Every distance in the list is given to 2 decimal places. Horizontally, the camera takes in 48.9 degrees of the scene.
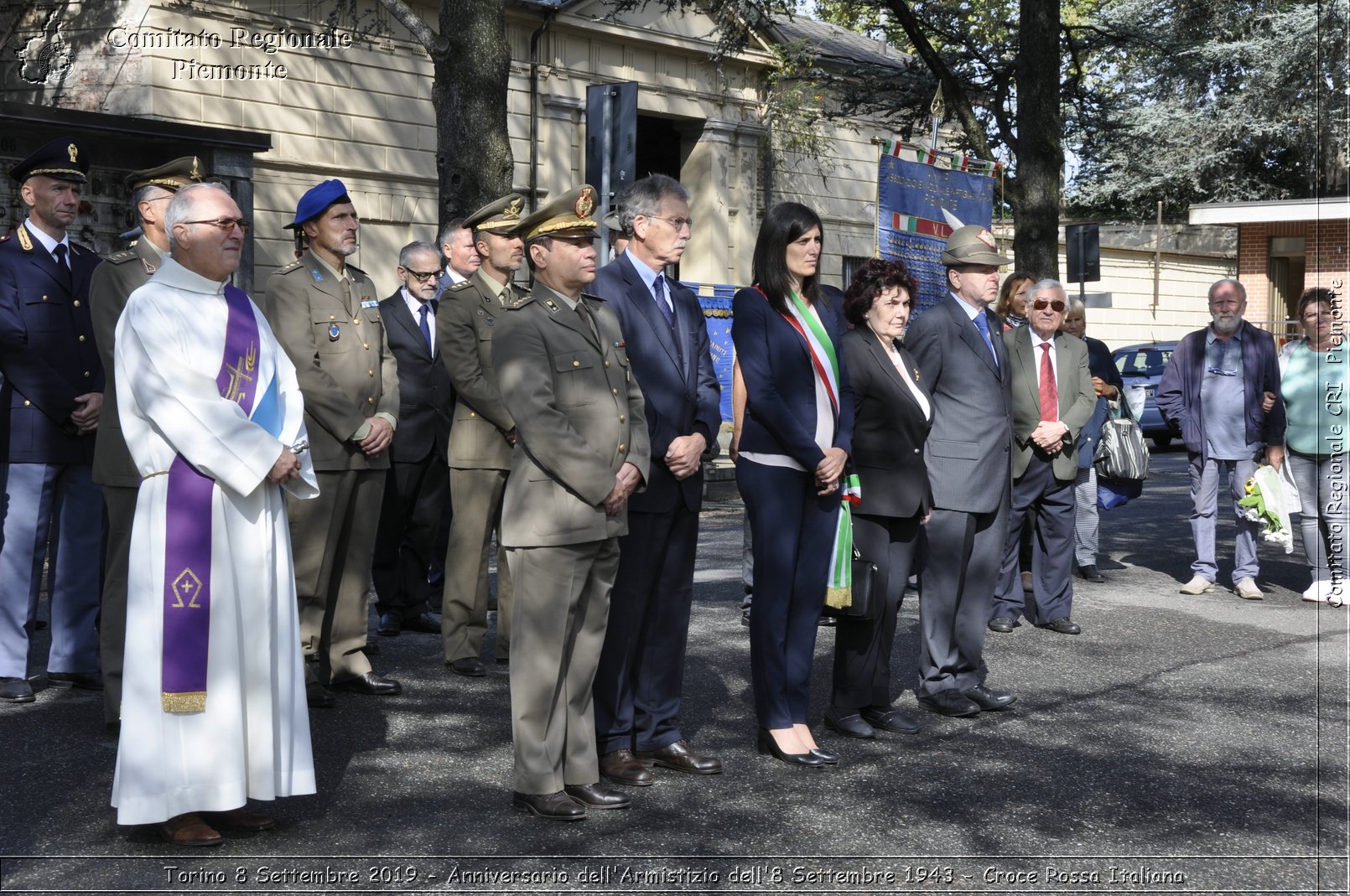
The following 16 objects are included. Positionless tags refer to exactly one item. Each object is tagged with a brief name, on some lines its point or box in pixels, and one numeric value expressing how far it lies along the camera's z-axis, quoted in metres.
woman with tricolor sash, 5.75
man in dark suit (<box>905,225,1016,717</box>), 6.60
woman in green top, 9.62
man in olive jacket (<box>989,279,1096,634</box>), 8.62
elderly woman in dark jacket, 6.21
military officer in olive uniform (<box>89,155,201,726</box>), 5.80
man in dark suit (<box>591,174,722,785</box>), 5.46
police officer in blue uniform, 6.55
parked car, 24.30
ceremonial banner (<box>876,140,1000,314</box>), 11.38
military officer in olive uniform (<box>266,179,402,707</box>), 6.48
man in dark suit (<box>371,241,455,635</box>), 8.23
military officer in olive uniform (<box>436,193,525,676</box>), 7.33
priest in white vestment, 4.55
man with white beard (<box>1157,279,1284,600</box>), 9.88
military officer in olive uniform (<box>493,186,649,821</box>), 4.94
